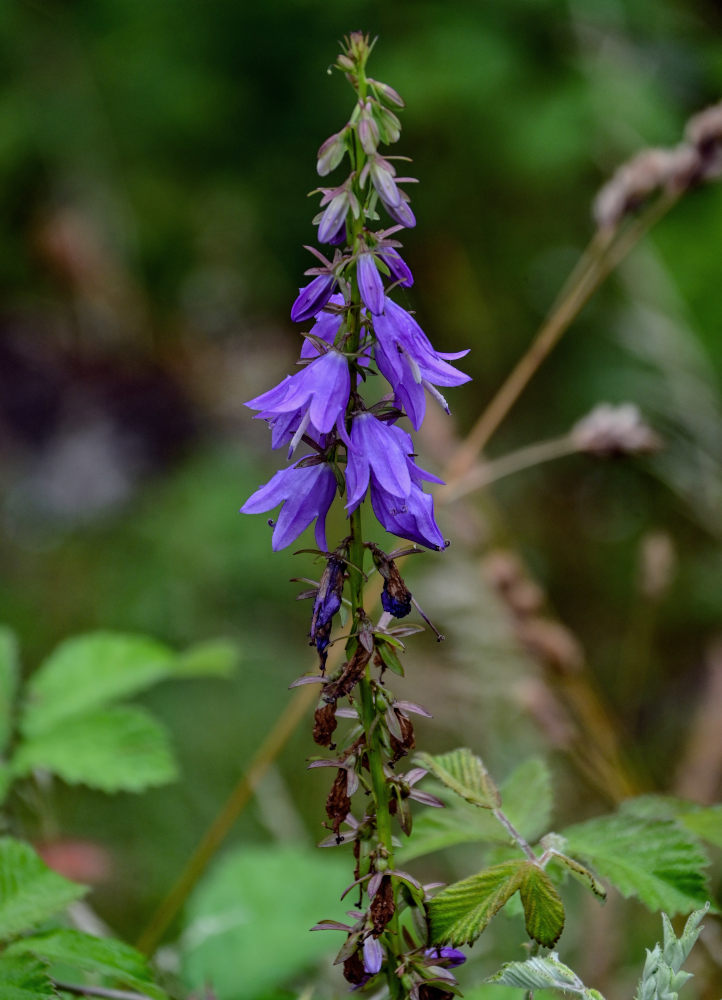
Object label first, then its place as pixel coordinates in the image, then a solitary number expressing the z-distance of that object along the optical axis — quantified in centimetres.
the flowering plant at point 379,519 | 85
